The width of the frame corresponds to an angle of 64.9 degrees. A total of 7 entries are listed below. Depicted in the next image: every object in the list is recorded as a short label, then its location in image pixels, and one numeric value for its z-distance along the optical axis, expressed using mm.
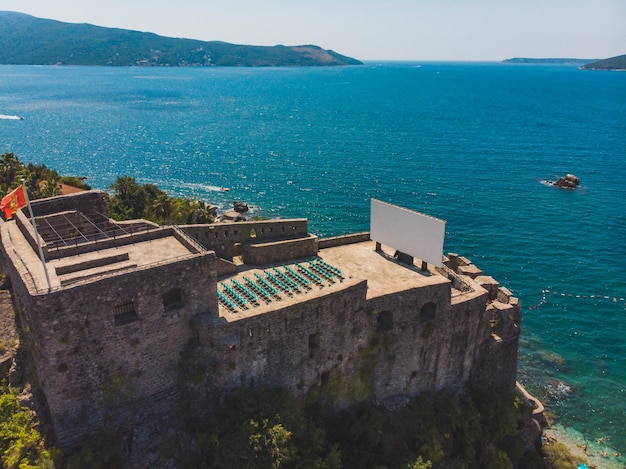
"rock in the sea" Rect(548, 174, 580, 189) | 95188
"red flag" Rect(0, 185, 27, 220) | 24594
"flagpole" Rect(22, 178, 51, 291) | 24277
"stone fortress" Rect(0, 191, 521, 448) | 24766
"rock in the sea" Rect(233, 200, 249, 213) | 85250
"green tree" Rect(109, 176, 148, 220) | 71125
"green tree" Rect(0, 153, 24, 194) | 64000
